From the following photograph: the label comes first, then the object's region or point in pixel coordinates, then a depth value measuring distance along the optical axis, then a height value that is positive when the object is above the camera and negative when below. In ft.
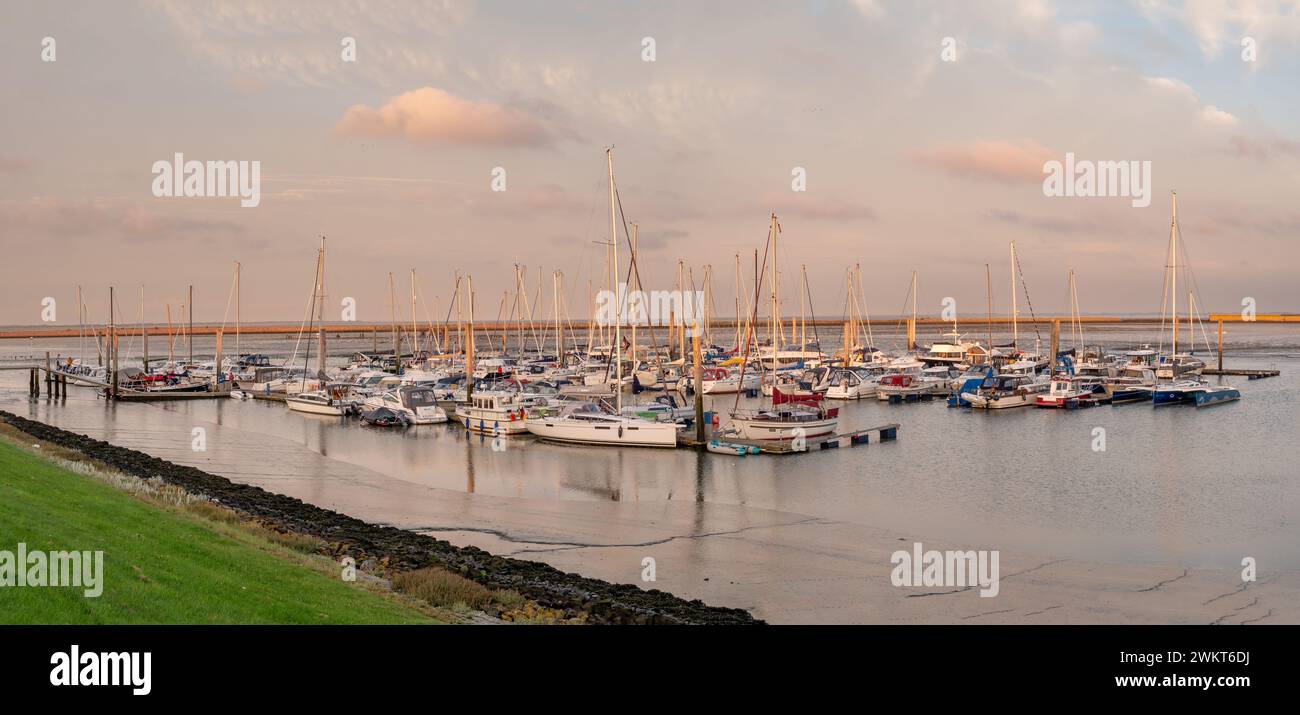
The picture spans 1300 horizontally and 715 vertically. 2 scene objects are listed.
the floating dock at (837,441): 163.94 -18.23
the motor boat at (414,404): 211.00 -14.86
